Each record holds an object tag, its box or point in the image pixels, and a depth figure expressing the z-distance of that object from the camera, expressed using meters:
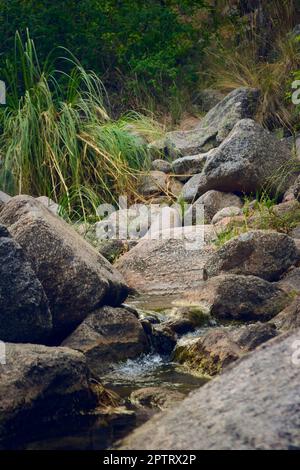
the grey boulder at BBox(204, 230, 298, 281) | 8.18
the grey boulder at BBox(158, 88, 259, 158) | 12.62
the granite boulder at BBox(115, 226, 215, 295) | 9.16
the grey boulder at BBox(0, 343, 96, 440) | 4.86
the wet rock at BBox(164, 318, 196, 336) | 7.05
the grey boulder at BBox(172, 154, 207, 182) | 12.16
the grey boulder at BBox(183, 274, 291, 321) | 7.28
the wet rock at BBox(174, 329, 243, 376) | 5.93
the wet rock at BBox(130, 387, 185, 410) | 5.30
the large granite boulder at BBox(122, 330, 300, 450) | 3.55
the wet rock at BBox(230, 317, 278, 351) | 6.04
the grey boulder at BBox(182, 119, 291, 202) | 10.71
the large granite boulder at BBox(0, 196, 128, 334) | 6.72
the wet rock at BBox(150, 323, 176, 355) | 6.82
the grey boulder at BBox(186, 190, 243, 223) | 10.73
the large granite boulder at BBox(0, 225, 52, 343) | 6.08
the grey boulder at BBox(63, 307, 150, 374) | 6.52
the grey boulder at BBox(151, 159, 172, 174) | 12.40
